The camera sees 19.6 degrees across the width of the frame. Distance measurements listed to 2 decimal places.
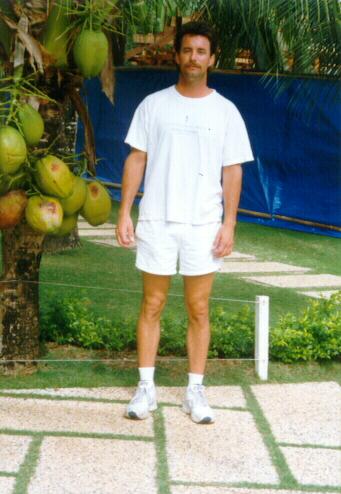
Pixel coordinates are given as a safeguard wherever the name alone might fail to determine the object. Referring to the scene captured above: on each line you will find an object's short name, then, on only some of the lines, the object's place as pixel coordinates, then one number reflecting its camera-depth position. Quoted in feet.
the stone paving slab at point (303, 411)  14.55
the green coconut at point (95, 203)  14.87
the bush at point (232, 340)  18.49
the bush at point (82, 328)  18.74
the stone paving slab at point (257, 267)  28.76
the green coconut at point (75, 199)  14.55
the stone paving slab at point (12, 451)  12.95
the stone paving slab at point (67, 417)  14.52
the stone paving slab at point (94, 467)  12.30
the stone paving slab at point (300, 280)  26.78
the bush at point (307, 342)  18.37
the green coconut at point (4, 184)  14.10
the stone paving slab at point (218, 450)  12.90
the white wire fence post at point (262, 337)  17.20
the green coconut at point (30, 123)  13.93
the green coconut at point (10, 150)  13.23
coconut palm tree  14.08
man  14.92
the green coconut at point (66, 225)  14.79
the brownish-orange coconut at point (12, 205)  14.47
